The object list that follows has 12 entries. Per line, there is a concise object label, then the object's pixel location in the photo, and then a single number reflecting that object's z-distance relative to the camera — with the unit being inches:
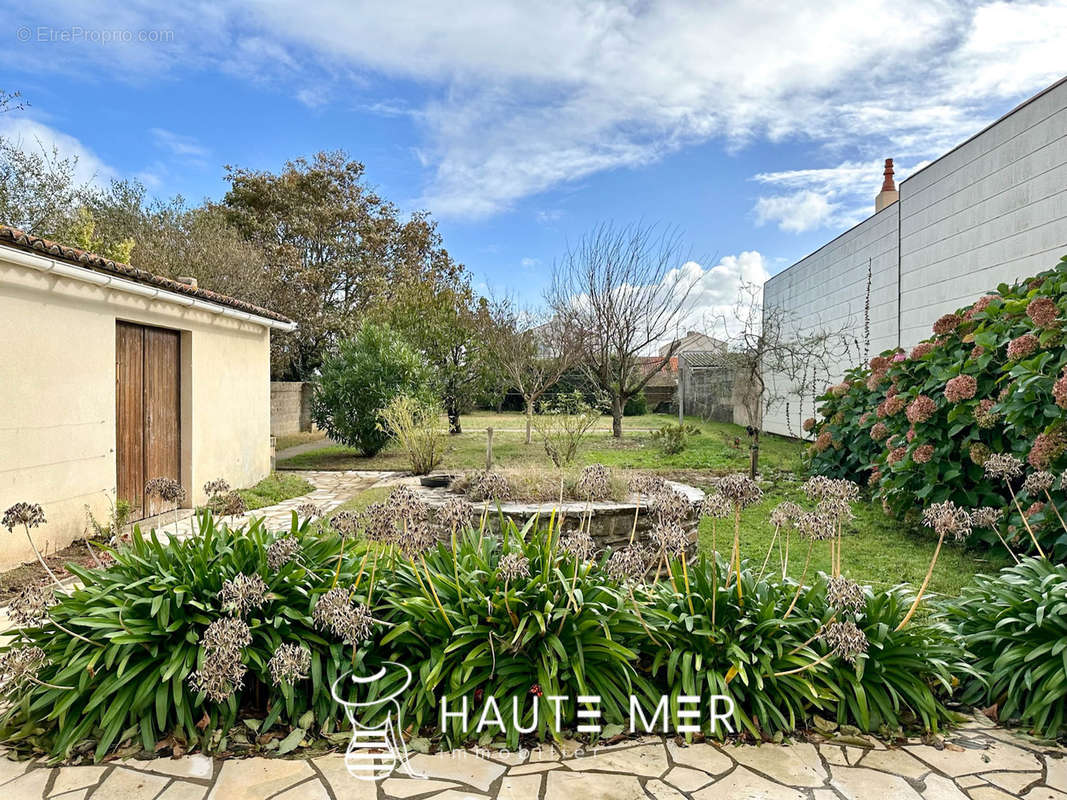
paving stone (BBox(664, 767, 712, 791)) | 82.8
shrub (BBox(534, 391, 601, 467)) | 384.5
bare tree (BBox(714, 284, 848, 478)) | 458.0
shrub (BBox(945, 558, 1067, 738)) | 95.7
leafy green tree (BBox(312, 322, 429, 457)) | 466.3
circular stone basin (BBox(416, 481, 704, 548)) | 189.0
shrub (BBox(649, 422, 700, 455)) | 451.5
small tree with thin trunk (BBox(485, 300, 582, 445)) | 598.2
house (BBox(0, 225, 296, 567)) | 194.1
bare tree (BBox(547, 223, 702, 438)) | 532.1
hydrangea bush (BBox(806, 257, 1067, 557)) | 161.9
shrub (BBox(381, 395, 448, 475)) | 402.9
